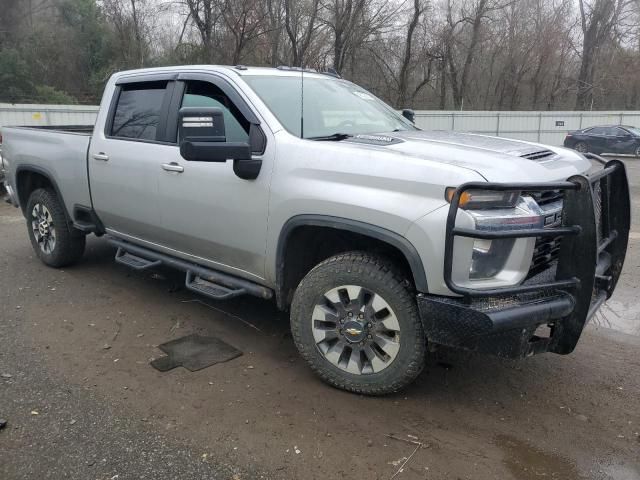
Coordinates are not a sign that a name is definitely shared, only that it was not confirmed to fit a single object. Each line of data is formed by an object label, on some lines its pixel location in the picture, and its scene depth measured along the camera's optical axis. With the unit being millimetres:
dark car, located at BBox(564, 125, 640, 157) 21469
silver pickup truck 2857
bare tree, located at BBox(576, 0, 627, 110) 34094
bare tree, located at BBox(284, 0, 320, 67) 24531
